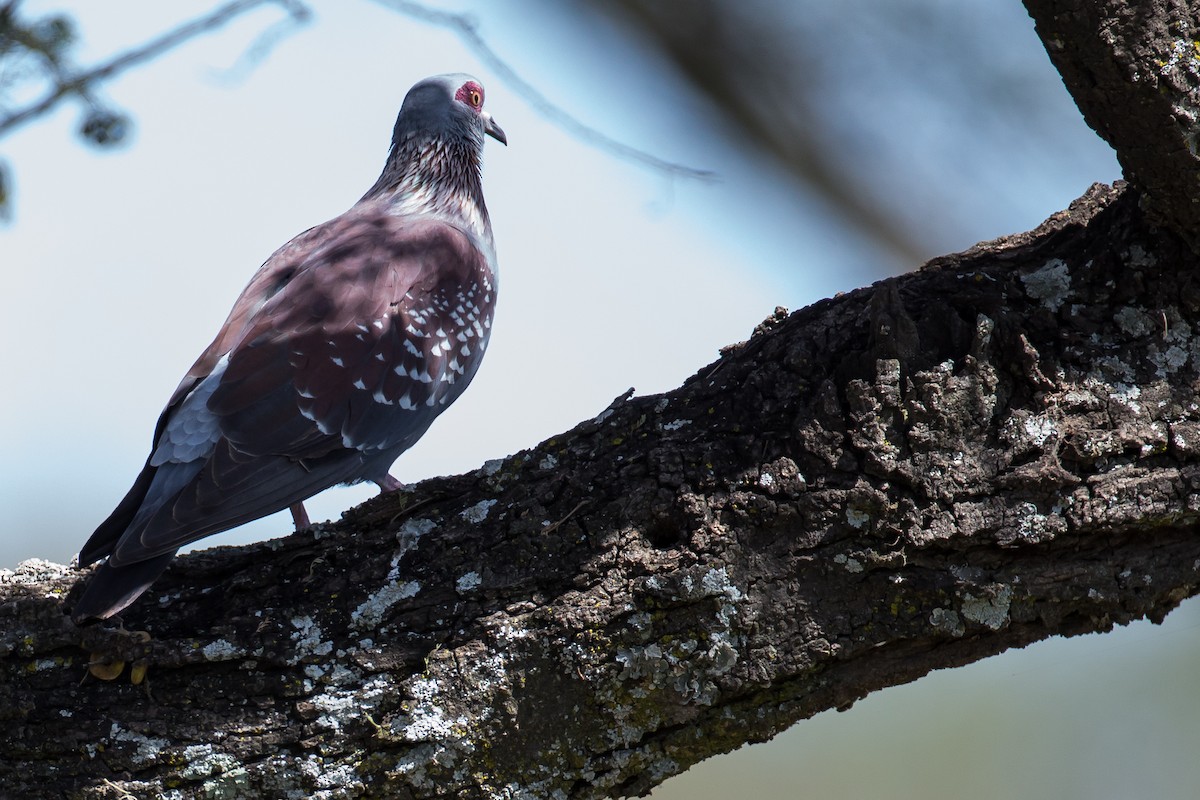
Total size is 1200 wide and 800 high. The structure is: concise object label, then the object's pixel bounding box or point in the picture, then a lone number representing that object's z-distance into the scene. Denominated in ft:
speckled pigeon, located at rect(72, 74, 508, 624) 21.16
